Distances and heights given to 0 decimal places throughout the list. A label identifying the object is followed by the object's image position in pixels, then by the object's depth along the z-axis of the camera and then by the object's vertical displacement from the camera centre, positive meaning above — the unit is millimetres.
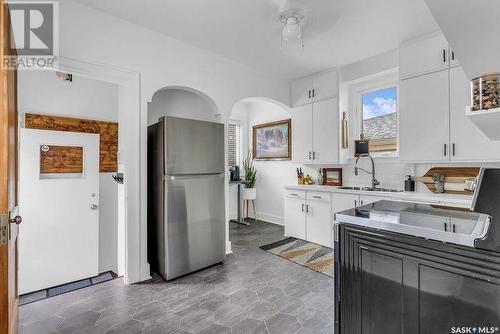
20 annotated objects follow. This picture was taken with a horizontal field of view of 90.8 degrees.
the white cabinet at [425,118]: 2867 +601
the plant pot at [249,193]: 5258 -528
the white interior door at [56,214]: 2615 -507
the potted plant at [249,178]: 5266 -209
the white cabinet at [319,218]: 3730 -784
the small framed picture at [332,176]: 4168 -140
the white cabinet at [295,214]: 4086 -784
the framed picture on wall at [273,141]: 5109 +610
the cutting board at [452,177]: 2967 -122
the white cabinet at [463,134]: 2637 +370
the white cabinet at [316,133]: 3898 +595
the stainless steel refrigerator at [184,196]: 2664 -310
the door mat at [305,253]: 3064 -1206
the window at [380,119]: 3652 +755
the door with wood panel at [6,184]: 1196 -70
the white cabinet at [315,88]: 3910 +1347
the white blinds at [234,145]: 5641 +557
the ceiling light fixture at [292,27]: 2410 +1386
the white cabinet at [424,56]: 2848 +1345
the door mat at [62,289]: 2428 -1281
